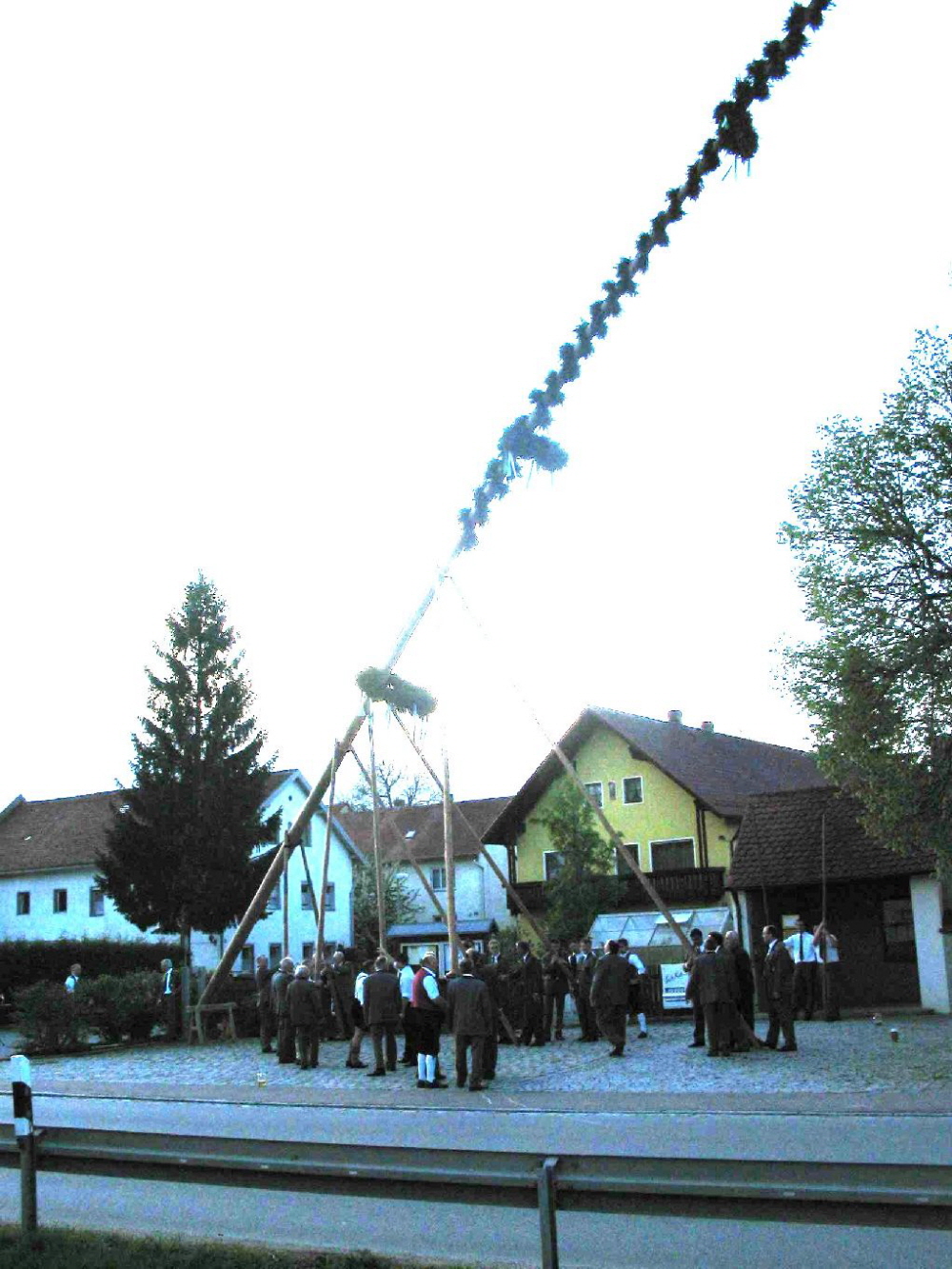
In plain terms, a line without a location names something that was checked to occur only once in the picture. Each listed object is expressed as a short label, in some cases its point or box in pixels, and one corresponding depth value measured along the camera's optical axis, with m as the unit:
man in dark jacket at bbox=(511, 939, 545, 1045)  22.41
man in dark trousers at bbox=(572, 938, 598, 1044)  23.69
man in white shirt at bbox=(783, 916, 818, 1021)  25.39
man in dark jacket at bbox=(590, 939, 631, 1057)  20.16
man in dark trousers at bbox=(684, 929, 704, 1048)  20.28
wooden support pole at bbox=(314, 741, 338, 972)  22.62
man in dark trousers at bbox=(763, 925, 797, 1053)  19.34
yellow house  43.00
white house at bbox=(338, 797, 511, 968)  61.84
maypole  7.45
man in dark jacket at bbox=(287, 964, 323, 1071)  20.47
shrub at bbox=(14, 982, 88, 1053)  26.03
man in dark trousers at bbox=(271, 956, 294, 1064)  21.20
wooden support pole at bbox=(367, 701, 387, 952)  22.95
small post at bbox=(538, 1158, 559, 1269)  5.50
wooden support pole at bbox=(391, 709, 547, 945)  21.60
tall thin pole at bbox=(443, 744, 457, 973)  19.50
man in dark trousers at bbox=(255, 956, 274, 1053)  23.81
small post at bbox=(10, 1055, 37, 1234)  7.18
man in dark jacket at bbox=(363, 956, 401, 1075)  19.92
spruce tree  42.50
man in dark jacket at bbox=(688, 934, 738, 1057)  19.50
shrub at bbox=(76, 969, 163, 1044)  27.53
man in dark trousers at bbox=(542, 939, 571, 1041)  24.23
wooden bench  26.80
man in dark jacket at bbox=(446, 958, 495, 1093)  17.12
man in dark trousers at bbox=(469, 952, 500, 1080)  17.62
